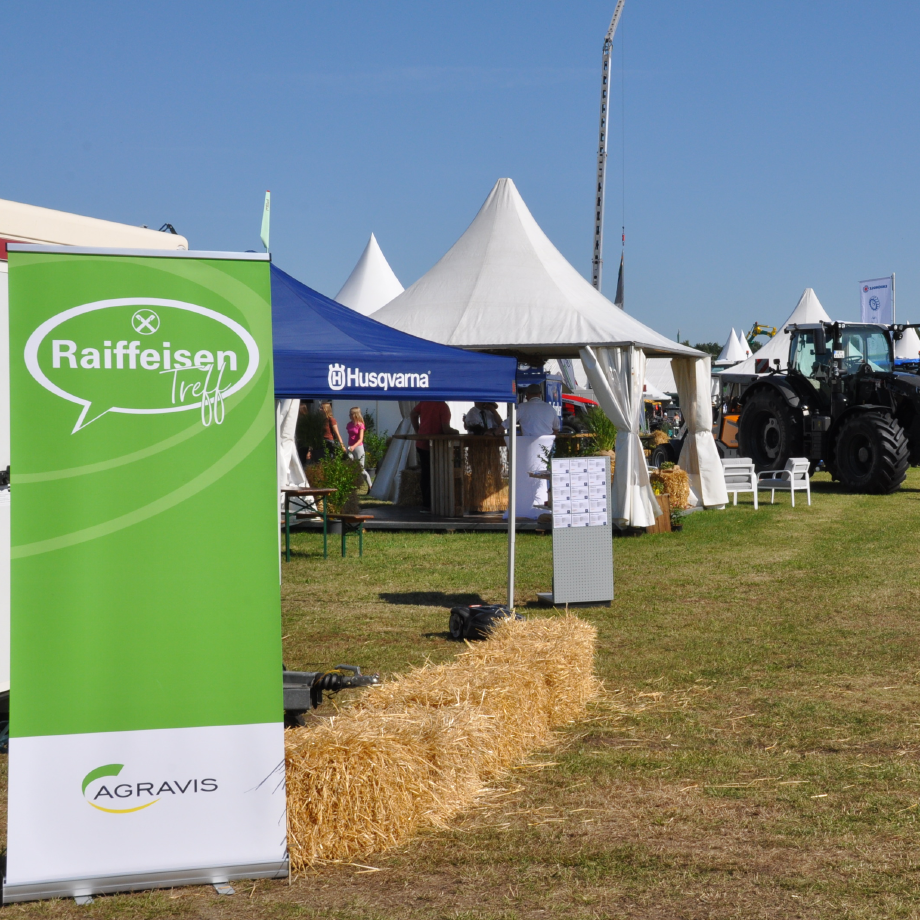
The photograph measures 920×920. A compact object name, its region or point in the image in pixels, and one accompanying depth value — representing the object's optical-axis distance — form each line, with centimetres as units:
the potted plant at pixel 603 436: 1378
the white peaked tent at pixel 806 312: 3619
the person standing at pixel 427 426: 1468
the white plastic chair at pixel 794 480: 1548
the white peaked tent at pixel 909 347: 4316
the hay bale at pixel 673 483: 1414
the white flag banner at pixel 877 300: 2902
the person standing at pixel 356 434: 1805
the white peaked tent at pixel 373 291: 2166
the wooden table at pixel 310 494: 1127
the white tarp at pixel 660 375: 4344
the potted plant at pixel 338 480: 1281
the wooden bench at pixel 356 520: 1156
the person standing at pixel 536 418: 1373
